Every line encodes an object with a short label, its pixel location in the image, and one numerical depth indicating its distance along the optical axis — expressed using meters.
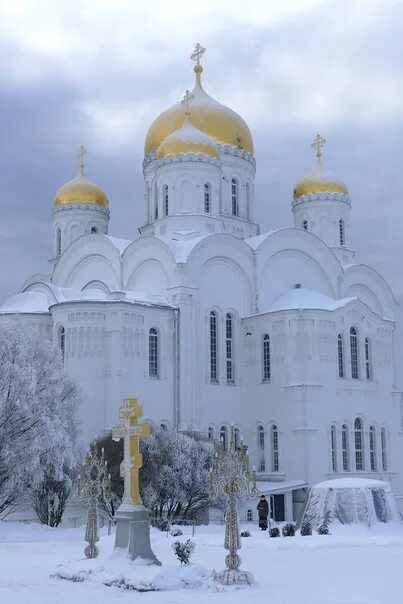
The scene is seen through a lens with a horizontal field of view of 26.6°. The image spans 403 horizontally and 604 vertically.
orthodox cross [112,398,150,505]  14.17
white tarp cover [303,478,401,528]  21.91
